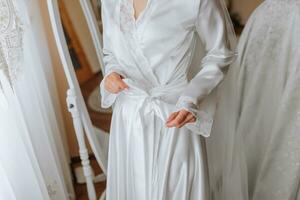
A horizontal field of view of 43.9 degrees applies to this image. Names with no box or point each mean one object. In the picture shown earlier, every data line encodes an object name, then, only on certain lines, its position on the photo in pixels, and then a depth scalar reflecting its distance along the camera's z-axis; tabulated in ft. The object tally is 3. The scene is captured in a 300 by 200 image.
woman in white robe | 2.52
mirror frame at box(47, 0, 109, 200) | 3.58
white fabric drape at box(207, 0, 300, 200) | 3.70
